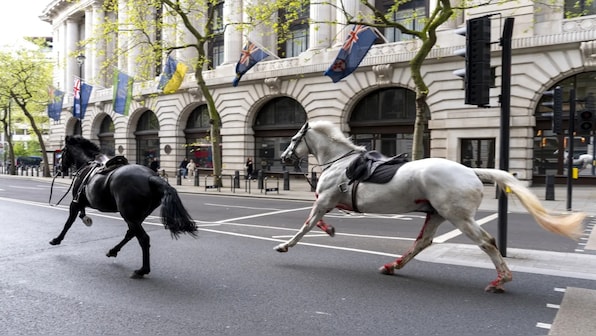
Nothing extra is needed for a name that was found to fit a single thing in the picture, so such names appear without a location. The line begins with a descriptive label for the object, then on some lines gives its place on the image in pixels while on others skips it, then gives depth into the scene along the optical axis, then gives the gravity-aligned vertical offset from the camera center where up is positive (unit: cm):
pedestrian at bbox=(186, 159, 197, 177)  3431 -101
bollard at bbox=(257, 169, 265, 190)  2315 -141
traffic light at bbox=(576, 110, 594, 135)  1487 +118
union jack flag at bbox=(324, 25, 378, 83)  2095 +507
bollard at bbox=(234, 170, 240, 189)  2459 -149
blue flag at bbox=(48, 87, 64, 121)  3978 +427
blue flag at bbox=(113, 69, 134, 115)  3075 +419
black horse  594 -61
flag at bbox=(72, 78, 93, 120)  3525 +478
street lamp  3733 +932
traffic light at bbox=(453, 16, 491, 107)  714 +153
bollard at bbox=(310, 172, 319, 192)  2342 -125
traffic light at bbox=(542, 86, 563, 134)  1407 +144
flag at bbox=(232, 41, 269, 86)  2558 +572
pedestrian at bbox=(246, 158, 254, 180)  3028 -87
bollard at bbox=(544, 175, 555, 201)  1770 -126
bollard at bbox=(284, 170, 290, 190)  2386 -148
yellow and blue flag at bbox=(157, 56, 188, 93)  2695 +495
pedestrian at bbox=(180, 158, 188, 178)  3569 -115
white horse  532 -55
